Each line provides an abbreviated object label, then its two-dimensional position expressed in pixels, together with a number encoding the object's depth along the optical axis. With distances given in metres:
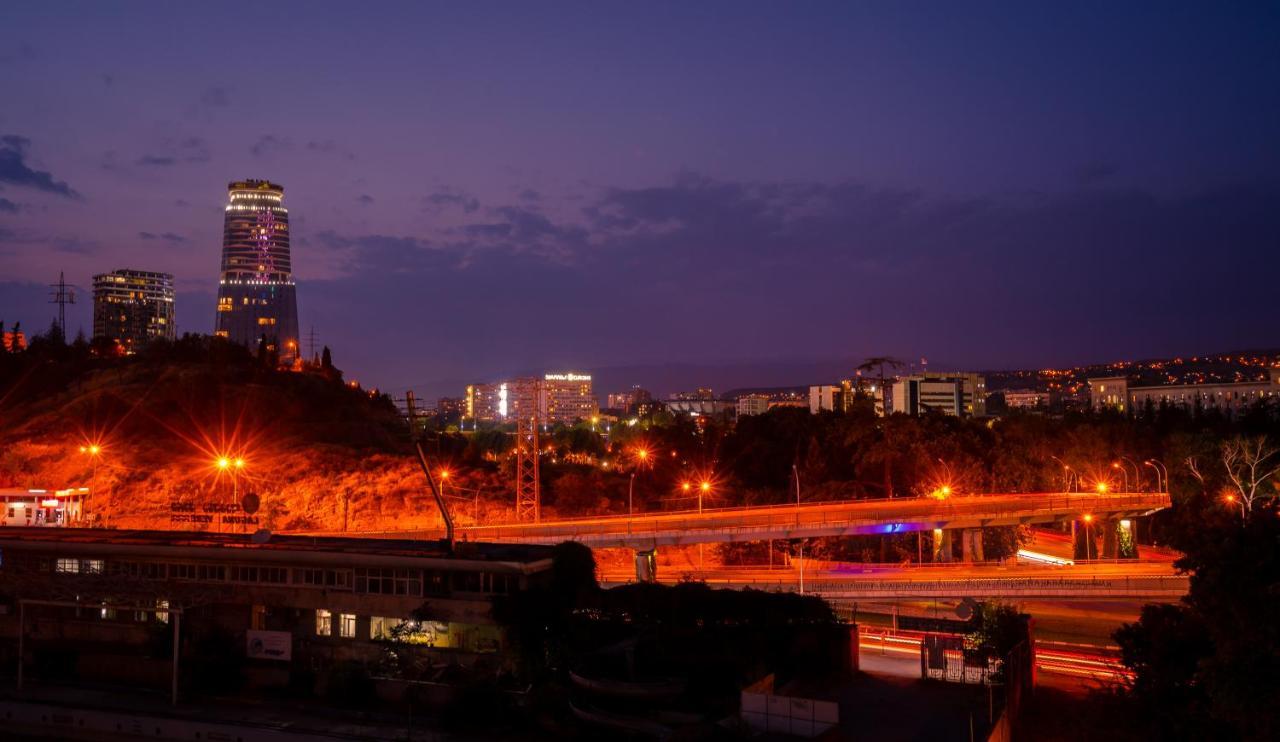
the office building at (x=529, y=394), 72.25
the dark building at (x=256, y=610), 37.50
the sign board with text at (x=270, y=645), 38.22
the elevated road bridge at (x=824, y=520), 55.88
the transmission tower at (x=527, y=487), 66.25
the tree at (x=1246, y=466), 62.34
